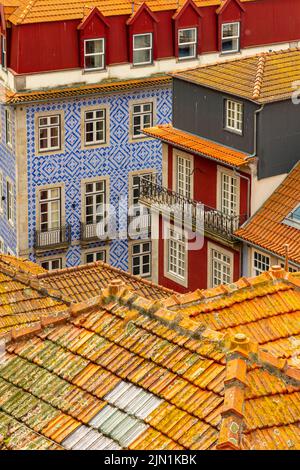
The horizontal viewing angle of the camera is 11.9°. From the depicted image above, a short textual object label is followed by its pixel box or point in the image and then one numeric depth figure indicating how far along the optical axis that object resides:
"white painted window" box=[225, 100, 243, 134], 47.81
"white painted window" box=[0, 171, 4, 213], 63.03
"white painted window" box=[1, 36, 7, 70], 60.72
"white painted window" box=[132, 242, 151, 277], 64.19
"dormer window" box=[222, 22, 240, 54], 65.56
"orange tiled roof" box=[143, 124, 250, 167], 47.53
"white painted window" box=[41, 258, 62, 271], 61.84
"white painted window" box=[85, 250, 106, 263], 63.25
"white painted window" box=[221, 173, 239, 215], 48.44
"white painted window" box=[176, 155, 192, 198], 50.59
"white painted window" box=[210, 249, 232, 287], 49.06
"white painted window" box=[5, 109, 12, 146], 60.72
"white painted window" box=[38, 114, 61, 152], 60.75
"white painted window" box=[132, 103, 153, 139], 63.25
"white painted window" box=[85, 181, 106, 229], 62.66
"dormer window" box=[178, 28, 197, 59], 64.44
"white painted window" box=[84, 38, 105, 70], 61.78
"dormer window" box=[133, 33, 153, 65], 63.16
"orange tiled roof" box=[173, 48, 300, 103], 47.16
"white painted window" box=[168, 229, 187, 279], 51.09
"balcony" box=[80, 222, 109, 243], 62.53
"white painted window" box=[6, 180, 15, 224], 61.72
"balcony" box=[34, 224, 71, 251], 61.41
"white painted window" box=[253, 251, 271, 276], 47.28
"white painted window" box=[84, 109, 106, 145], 61.94
